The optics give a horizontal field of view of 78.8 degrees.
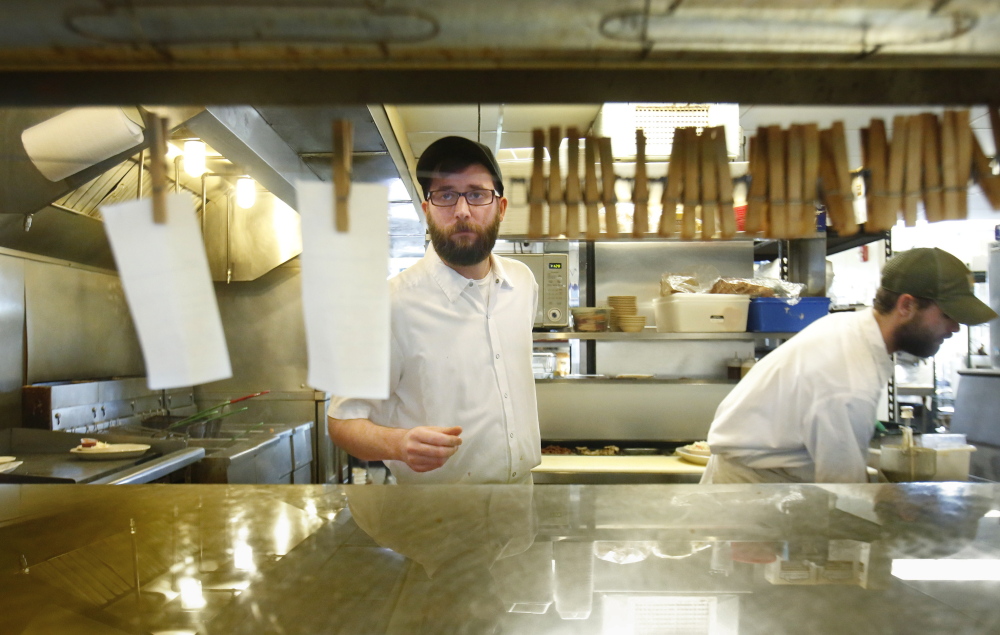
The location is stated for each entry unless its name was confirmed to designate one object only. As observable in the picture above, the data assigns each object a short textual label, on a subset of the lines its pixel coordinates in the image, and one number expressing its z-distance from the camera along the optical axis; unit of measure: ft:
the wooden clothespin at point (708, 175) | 2.64
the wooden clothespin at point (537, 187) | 2.67
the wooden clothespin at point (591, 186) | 2.62
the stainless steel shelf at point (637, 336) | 10.91
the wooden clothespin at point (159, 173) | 1.94
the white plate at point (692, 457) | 10.52
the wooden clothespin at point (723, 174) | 2.64
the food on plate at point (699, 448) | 10.67
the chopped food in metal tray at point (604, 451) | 11.52
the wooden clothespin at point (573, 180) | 2.67
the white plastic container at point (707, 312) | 10.81
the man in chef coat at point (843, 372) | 5.41
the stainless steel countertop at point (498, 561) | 2.09
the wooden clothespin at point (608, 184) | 2.64
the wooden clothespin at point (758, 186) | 2.65
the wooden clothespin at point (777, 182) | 2.62
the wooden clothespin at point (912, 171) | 2.51
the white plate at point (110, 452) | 8.38
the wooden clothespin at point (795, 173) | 2.61
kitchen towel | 3.13
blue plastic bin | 10.81
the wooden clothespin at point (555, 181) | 2.64
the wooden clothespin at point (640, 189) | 2.73
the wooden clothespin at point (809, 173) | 2.59
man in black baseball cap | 4.96
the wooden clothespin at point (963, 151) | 2.47
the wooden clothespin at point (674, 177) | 2.64
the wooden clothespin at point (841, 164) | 2.58
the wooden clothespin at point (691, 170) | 2.64
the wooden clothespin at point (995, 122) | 2.39
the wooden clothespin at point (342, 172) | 1.99
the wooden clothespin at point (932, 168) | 2.49
